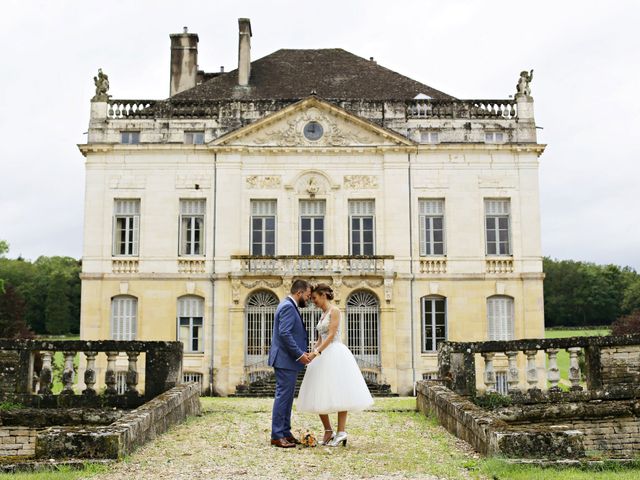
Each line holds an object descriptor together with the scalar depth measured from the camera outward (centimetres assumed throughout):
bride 830
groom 842
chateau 2459
